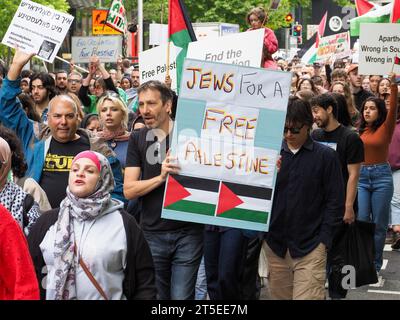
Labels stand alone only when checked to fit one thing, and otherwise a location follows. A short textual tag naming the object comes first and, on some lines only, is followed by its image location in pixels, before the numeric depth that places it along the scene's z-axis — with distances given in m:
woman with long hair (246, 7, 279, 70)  10.93
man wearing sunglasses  6.54
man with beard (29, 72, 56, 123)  10.18
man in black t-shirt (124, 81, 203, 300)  6.29
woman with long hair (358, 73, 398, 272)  9.59
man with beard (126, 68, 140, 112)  11.80
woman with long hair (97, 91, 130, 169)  7.72
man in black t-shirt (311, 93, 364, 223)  7.99
